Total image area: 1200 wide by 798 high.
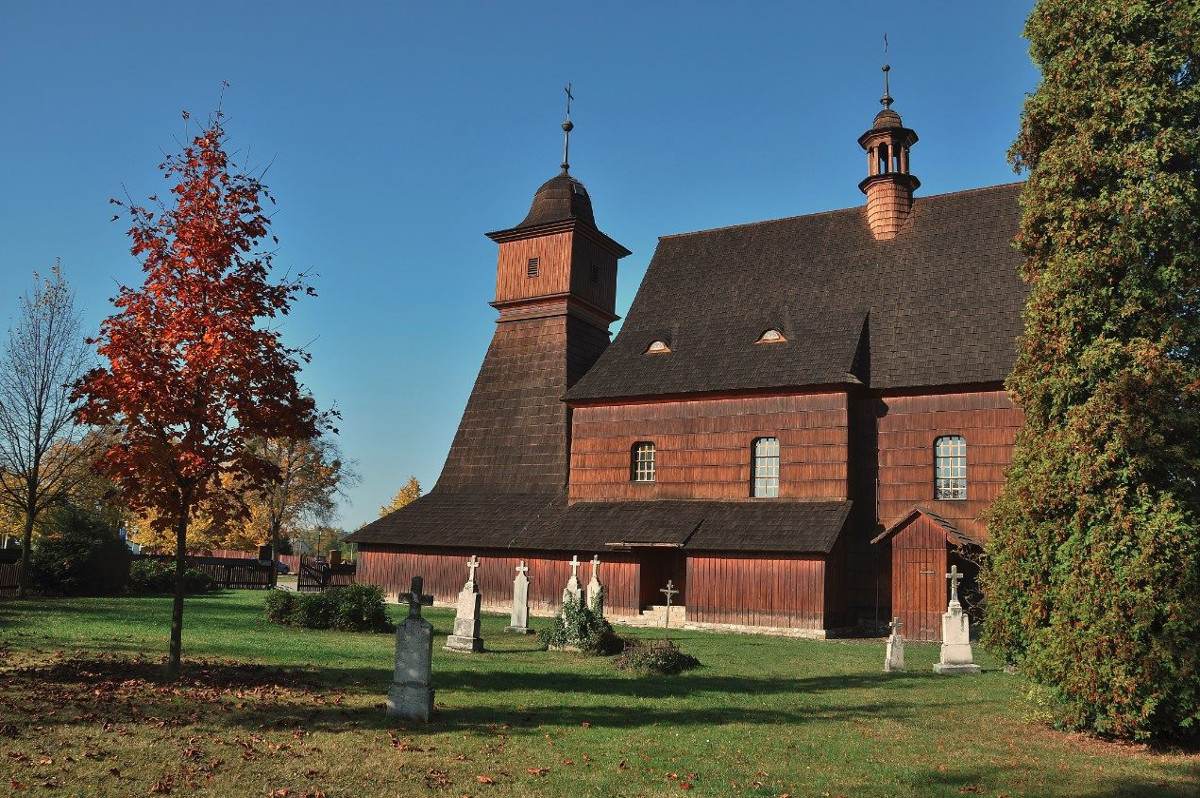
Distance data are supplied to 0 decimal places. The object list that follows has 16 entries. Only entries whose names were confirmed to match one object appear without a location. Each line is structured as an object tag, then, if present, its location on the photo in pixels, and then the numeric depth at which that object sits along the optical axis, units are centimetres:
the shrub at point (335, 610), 1900
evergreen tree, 1003
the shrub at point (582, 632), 1670
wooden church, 2495
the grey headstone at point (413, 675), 998
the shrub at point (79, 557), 2436
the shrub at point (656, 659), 1487
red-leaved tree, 1120
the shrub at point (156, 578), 2736
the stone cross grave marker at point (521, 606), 2091
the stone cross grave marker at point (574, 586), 1871
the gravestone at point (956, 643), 1636
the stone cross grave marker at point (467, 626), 1675
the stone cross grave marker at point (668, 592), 2508
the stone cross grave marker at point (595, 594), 1861
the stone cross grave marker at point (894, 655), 1670
